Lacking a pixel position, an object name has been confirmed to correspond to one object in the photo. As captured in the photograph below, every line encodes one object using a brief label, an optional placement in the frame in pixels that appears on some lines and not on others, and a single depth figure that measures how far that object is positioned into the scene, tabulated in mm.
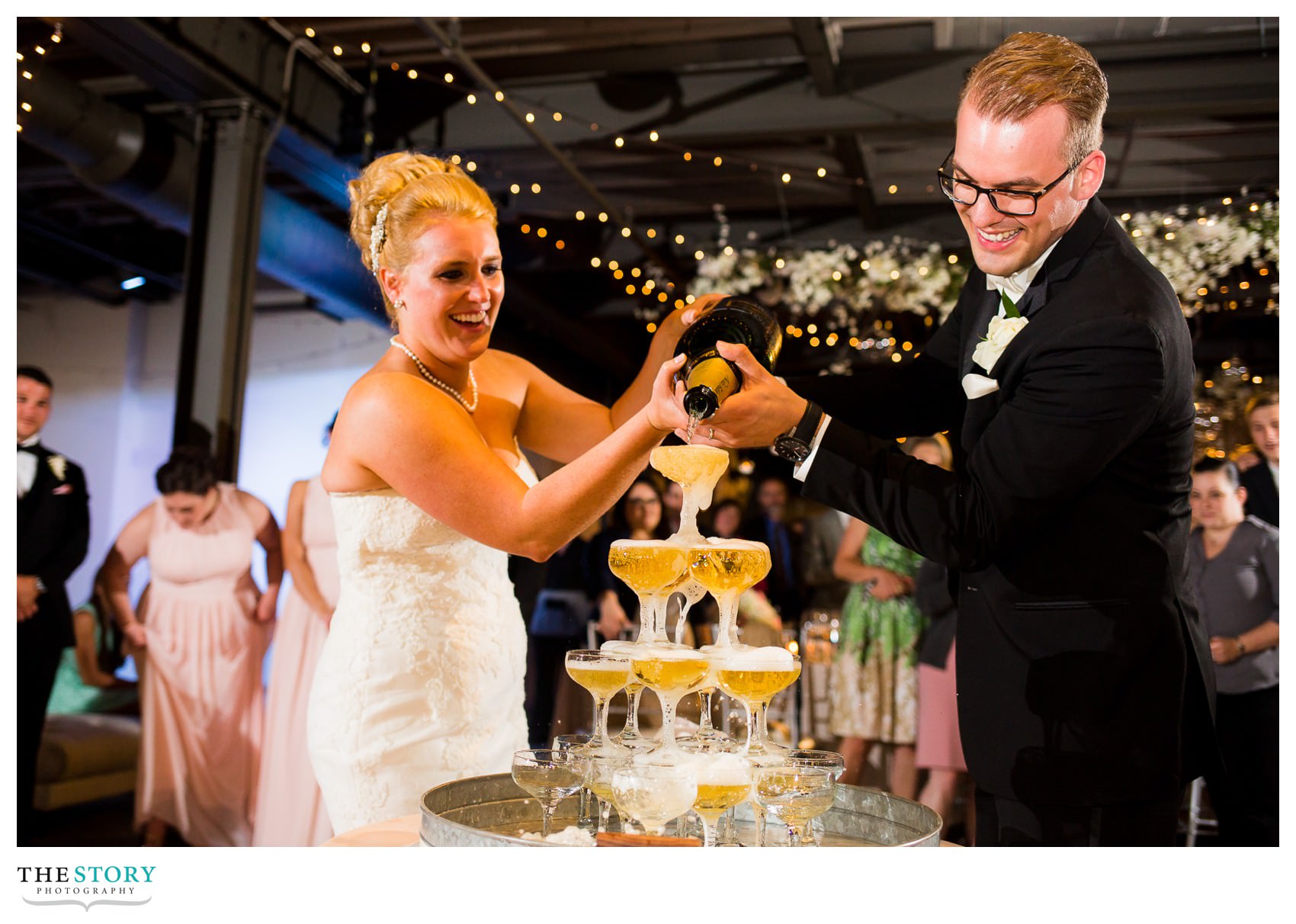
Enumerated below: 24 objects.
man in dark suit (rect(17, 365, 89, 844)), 4574
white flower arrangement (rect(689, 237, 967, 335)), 7719
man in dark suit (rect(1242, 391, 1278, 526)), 4852
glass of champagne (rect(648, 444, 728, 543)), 1572
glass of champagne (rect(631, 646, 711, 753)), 1413
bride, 2047
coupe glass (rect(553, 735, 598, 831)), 1599
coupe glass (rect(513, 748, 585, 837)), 1525
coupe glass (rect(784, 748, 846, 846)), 1431
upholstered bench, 5246
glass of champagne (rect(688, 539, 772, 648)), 1487
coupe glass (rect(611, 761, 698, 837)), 1344
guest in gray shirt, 4121
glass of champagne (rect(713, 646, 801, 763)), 1420
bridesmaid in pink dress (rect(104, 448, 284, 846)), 4781
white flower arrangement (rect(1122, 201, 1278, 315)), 6406
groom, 1540
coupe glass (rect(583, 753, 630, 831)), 1422
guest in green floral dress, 4965
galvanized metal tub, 1436
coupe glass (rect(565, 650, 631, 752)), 1483
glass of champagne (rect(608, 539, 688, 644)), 1481
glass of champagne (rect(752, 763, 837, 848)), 1404
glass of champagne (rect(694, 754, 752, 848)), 1359
